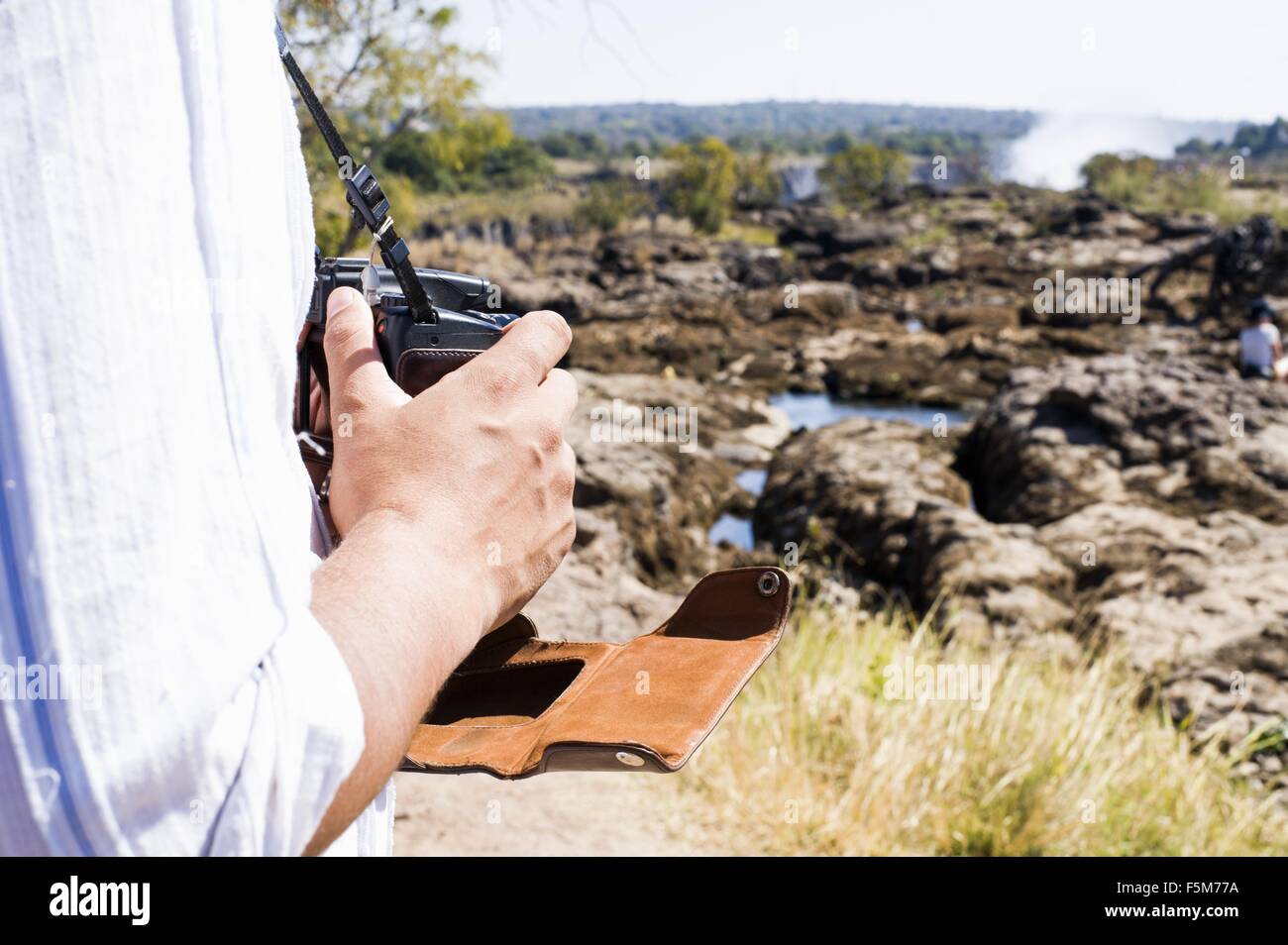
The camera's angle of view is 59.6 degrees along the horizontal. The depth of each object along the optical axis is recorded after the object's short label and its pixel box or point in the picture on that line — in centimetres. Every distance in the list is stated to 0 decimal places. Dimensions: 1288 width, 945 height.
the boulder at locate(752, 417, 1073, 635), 567
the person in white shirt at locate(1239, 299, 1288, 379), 966
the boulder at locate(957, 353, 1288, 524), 696
